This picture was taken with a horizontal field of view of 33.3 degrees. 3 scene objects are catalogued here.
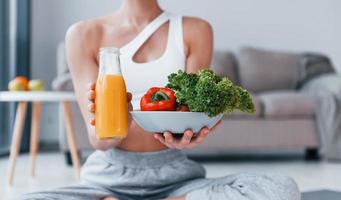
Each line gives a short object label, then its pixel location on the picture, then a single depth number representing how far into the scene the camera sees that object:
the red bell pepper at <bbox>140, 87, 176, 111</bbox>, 1.23
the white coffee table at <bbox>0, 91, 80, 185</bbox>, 3.01
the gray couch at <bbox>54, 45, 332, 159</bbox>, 4.09
